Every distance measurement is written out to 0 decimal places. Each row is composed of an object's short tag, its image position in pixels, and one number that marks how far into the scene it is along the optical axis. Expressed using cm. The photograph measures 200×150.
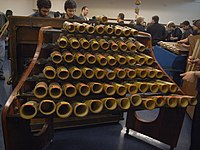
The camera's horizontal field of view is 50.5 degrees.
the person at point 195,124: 169
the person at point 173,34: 623
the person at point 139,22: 549
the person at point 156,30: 547
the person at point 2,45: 353
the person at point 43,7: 259
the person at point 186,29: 519
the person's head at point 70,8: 299
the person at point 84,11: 483
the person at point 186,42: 343
